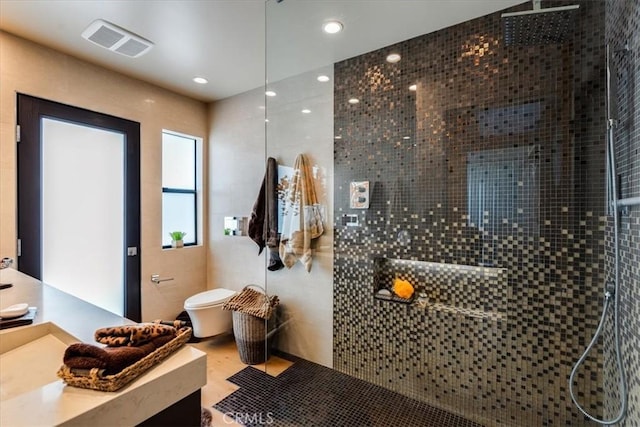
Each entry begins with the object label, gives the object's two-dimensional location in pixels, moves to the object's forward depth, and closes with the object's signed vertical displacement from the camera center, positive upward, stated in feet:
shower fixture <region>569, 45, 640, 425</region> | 4.43 -0.94
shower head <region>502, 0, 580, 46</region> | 5.39 +3.57
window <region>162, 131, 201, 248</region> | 10.68 +1.10
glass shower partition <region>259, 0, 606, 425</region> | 5.59 +0.02
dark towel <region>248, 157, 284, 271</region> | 9.12 +0.01
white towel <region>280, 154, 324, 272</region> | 8.52 -0.08
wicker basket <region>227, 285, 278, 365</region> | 8.70 -3.50
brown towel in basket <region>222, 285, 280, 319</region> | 8.73 -2.71
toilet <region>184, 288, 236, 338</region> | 9.25 -3.16
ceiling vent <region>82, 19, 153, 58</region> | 6.62 +4.17
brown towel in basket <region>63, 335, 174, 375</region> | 2.33 -1.15
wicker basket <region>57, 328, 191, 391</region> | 2.23 -1.25
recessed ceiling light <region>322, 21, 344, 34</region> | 6.82 +4.36
